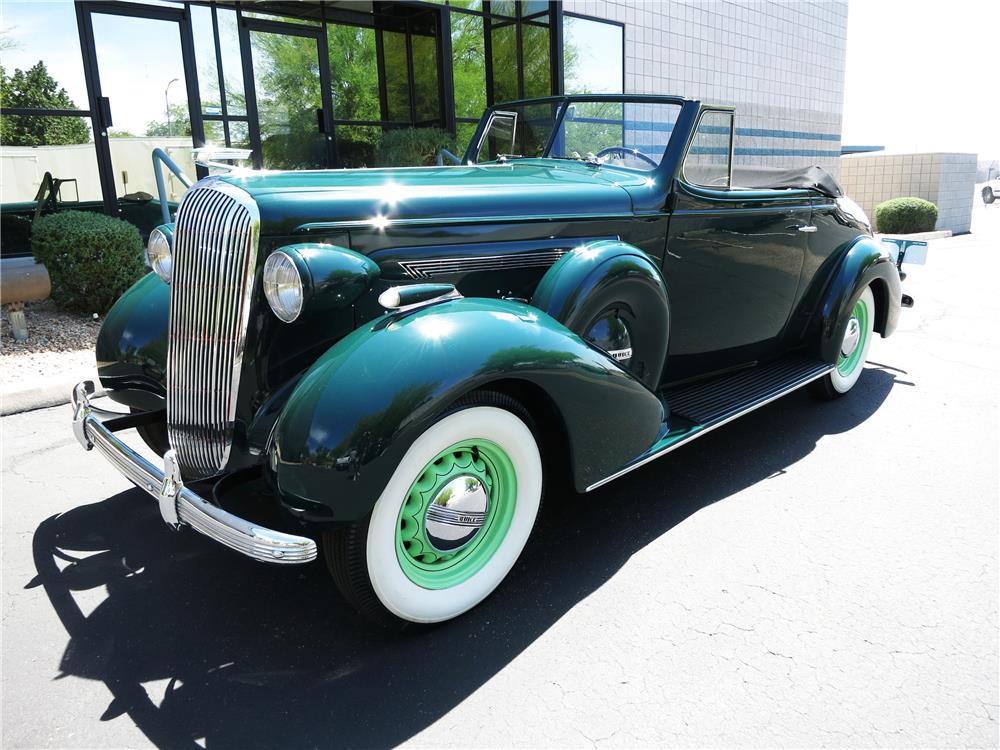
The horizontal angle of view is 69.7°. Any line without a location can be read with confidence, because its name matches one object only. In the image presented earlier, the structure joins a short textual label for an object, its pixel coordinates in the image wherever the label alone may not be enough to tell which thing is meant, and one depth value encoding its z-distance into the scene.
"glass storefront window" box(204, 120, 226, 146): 9.21
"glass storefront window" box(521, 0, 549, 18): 10.80
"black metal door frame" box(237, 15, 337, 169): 9.52
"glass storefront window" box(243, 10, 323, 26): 9.57
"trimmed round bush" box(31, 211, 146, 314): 6.34
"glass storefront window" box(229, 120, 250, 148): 9.48
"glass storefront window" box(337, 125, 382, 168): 10.83
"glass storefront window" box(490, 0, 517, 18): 11.05
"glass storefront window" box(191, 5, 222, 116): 8.96
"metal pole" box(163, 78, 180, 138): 8.70
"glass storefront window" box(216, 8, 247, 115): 9.28
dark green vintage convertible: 2.04
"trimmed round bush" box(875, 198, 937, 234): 16.03
